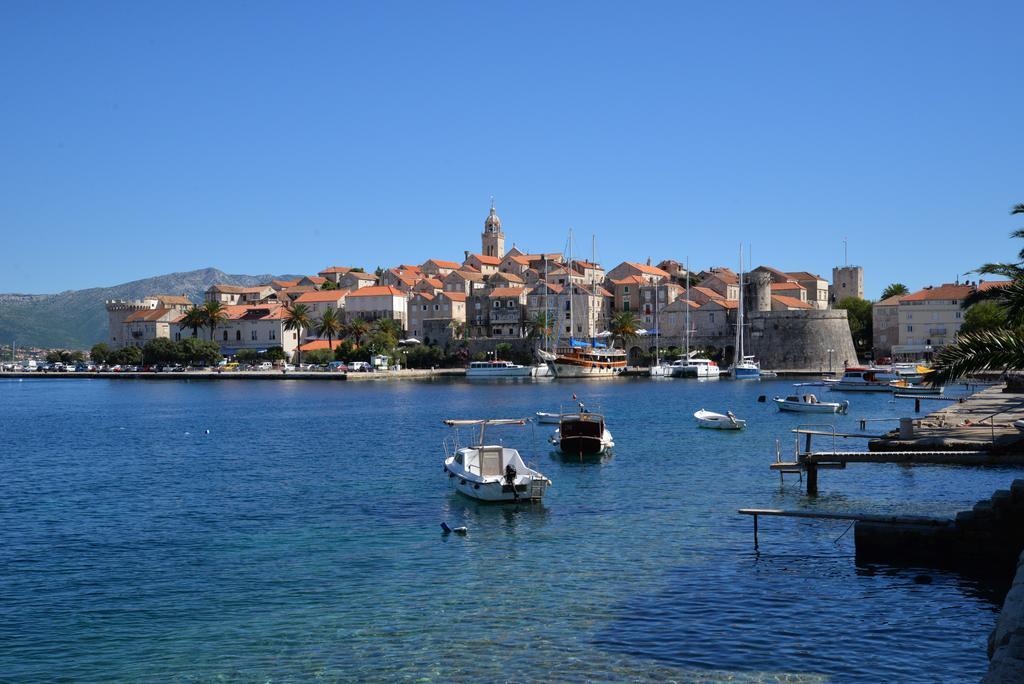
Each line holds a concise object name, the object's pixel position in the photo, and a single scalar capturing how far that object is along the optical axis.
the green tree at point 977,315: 83.88
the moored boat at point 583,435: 39.38
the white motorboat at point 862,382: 82.00
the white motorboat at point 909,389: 70.19
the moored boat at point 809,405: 58.72
